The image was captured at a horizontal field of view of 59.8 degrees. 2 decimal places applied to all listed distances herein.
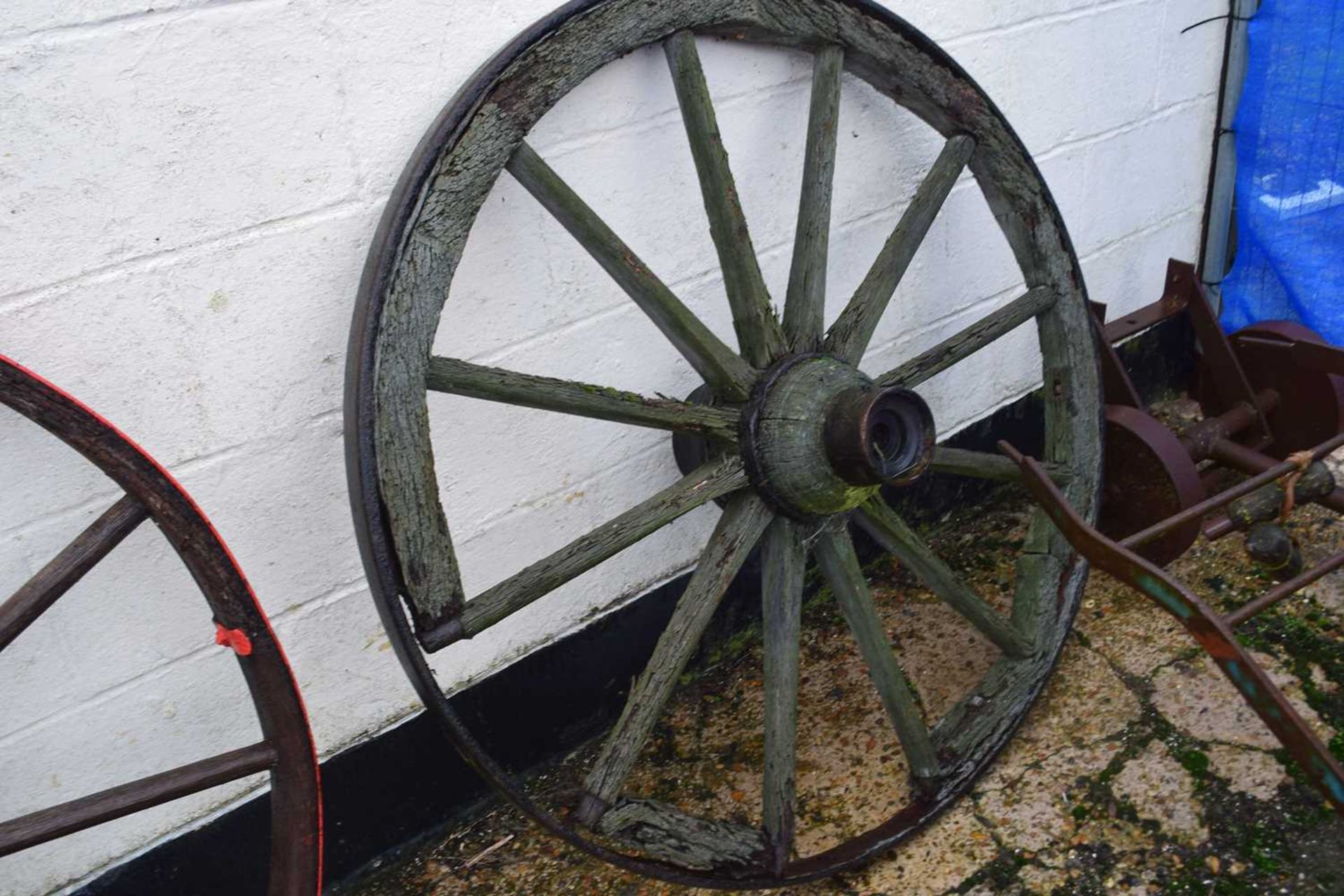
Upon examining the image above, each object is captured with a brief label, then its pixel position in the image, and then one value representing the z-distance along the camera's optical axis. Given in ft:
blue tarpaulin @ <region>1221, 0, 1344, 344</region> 9.02
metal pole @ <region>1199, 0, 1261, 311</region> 9.56
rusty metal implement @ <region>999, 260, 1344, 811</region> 5.54
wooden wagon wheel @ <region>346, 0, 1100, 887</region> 5.32
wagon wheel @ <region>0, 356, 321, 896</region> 4.89
